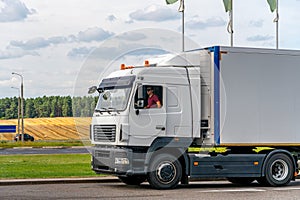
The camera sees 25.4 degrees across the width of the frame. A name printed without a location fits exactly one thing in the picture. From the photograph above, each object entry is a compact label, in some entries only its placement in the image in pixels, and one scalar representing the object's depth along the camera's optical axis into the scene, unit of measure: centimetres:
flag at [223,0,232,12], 3177
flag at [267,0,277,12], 3355
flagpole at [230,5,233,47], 2939
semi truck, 1708
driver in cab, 1709
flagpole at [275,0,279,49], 3155
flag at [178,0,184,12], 2967
